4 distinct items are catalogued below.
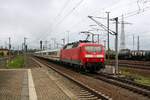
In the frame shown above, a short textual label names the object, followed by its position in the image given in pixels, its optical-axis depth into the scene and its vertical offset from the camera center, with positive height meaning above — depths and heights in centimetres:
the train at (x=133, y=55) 5126 +10
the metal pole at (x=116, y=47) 2293 +67
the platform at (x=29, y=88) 1255 -168
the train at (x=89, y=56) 2627 -4
